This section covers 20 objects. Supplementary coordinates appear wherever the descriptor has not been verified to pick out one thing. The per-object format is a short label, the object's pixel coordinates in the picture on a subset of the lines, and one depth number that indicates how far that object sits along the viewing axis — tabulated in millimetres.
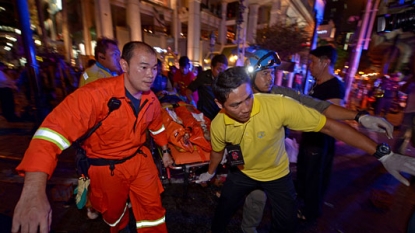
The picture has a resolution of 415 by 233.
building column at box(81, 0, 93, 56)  14438
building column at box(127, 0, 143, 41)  15133
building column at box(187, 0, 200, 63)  19734
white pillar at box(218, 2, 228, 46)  25858
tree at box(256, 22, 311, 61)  17234
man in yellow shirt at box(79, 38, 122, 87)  3044
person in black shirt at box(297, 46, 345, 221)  2564
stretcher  2787
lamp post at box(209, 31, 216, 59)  22969
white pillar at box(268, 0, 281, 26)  23900
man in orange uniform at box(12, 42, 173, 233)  1316
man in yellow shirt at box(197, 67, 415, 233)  1681
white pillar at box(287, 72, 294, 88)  22962
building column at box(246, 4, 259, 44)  24469
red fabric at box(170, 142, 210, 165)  2747
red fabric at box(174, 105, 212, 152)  2869
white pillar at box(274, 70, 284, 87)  18055
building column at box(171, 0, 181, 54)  20000
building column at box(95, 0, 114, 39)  13473
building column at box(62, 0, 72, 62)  13947
